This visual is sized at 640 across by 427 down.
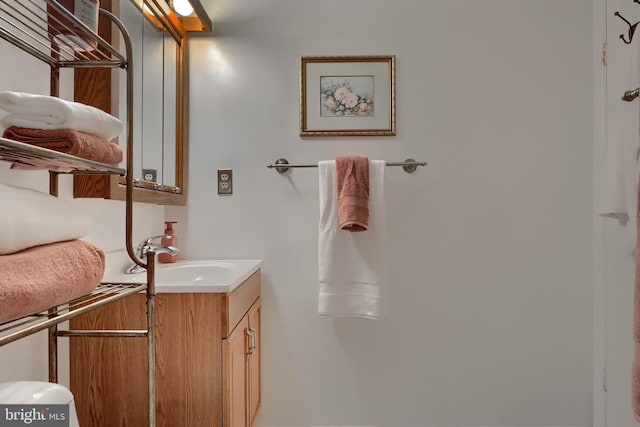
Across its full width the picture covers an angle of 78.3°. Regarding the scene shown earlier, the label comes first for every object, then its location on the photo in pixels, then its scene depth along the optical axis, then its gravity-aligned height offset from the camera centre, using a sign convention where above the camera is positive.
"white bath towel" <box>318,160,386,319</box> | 1.73 -0.19
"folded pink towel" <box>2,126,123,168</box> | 0.74 +0.14
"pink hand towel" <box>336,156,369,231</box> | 1.67 +0.09
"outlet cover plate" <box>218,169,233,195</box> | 1.89 +0.16
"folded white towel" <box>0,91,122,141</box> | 0.71 +0.19
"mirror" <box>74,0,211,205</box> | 1.23 +0.43
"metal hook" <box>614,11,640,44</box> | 1.42 +0.67
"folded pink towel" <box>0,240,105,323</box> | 0.58 -0.11
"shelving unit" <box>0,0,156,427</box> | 0.78 +0.10
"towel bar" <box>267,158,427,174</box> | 1.80 +0.23
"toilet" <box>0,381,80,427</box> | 0.65 -0.31
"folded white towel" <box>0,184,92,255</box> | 0.61 -0.01
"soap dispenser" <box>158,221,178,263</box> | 1.72 -0.12
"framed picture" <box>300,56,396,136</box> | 1.87 +0.56
